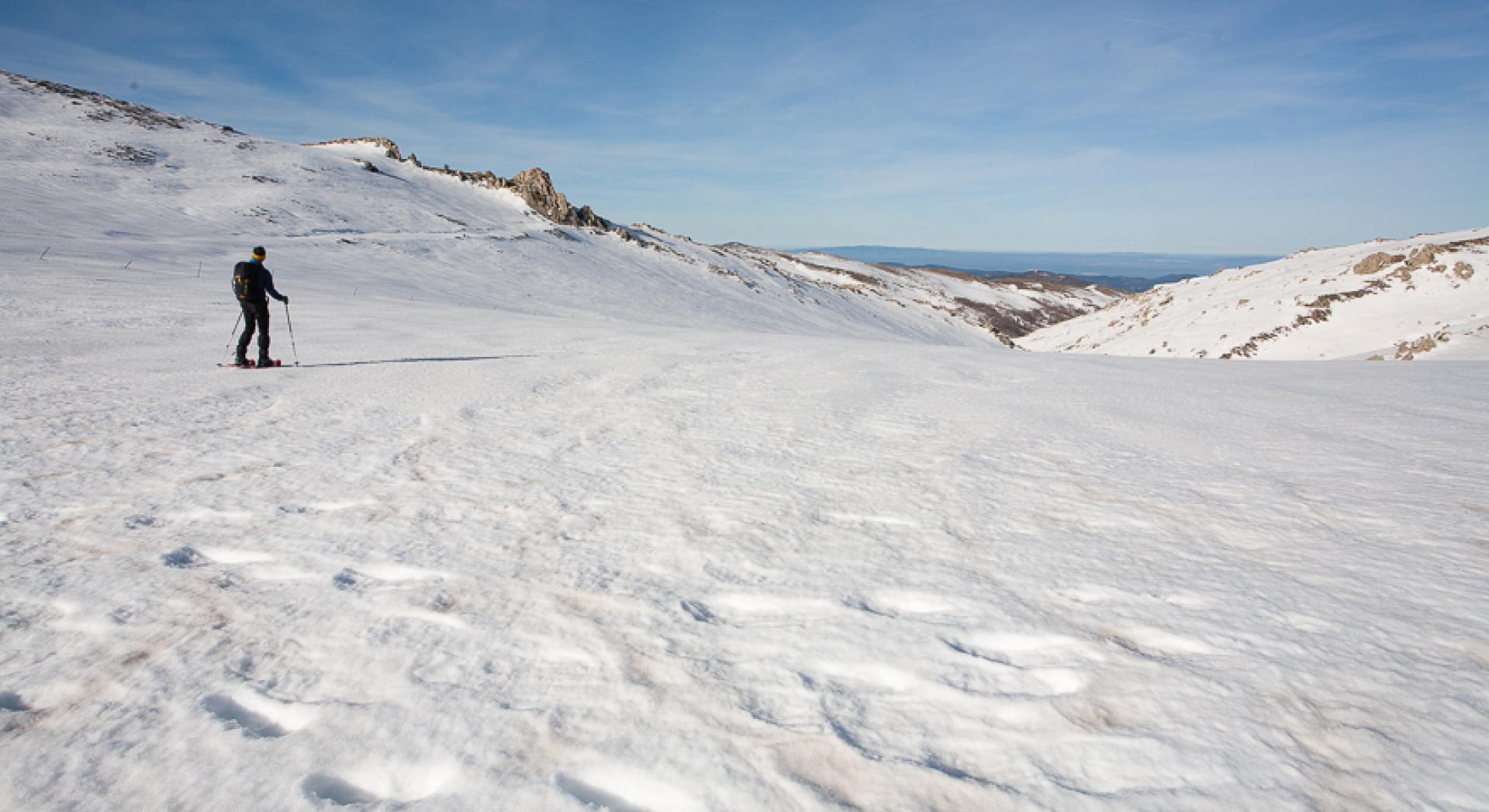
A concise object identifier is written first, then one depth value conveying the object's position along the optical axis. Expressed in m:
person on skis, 8.12
